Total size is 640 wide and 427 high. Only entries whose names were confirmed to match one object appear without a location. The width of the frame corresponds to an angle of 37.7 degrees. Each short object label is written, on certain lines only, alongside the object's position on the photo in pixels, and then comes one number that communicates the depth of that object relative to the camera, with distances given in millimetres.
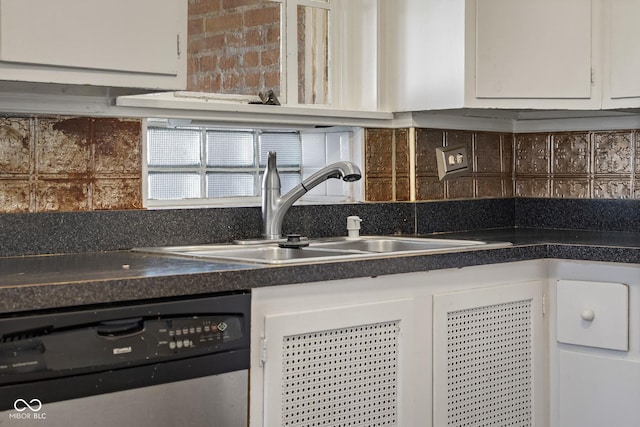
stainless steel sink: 2521
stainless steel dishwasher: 1884
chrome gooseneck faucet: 2969
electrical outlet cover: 3480
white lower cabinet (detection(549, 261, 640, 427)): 2891
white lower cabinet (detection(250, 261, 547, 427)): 2318
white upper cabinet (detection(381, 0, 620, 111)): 3213
